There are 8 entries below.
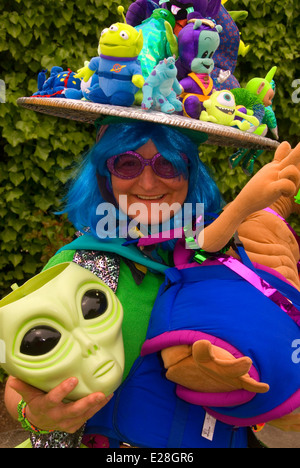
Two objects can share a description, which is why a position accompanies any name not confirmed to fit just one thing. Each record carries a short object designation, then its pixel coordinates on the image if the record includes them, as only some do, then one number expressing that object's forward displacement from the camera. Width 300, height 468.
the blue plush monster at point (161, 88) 1.39
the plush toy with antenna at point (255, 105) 1.70
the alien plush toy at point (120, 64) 1.40
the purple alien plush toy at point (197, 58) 1.58
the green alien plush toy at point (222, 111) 1.53
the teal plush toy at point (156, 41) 1.55
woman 1.46
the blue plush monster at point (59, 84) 1.70
